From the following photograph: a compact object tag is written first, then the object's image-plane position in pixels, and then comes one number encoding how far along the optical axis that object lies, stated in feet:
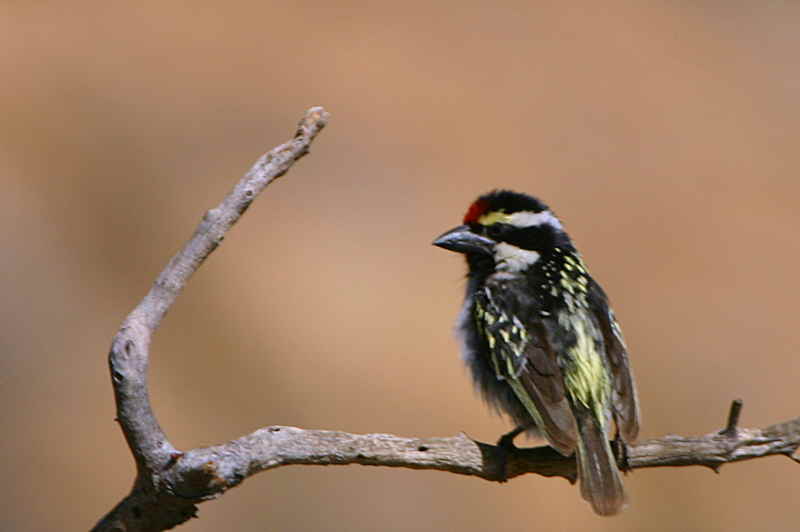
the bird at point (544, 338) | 28.89
